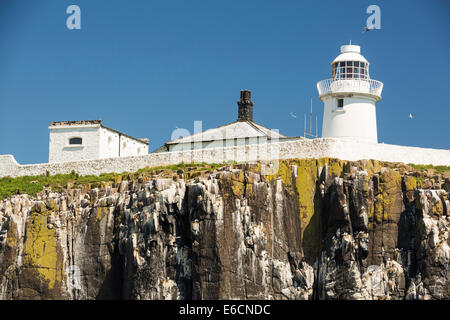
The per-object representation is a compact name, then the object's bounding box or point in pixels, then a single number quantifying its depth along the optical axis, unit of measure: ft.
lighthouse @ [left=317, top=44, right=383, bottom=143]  269.23
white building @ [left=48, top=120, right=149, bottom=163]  294.87
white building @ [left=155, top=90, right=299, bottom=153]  286.25
